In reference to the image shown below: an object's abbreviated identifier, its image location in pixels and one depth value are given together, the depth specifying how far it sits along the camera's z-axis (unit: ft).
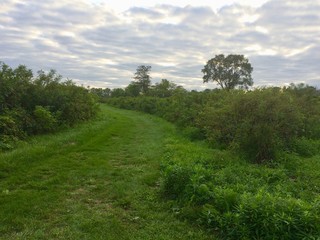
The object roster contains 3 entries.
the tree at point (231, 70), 167.84
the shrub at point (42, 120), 44.21
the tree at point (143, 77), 217.77
